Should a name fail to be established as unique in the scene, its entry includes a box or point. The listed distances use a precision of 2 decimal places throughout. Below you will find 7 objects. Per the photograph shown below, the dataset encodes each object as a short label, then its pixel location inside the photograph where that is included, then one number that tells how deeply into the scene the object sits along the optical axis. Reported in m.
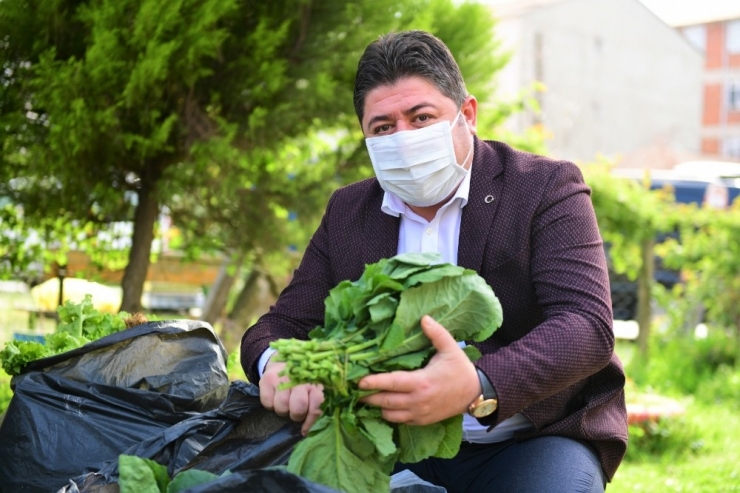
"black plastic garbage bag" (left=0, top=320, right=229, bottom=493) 2.58
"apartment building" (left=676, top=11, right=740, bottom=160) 45.00
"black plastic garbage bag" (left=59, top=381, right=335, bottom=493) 2.21
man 2.19
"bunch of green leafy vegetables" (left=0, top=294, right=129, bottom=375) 2.81
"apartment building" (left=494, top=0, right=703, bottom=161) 37.34
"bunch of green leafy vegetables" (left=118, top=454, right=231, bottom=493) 1.91
